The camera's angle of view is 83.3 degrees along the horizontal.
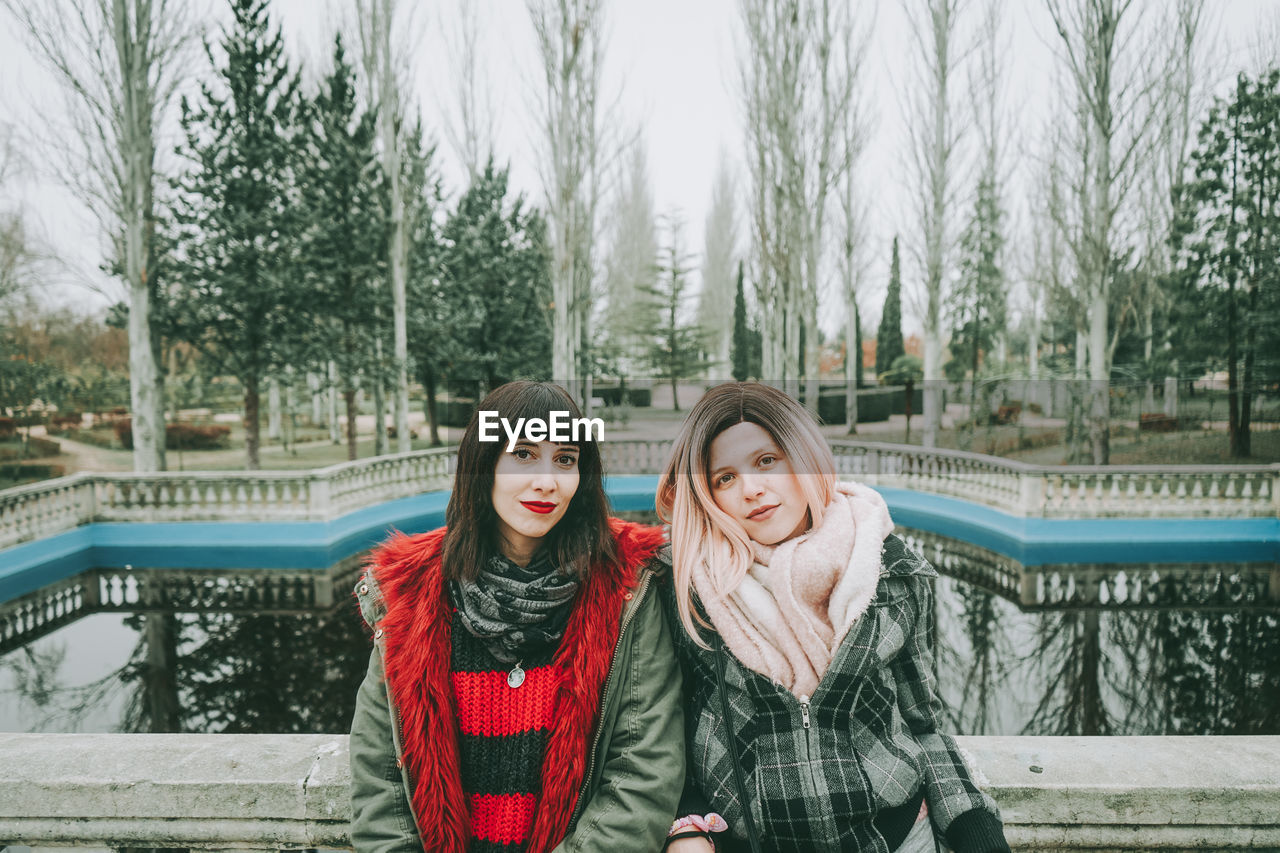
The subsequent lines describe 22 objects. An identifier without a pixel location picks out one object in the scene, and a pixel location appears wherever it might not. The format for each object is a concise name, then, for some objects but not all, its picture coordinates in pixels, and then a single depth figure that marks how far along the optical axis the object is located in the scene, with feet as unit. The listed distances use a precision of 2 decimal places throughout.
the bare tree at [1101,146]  35.91
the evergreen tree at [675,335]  87.51
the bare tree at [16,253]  44.96
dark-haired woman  4.45
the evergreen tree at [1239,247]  39.86
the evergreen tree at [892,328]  95.20
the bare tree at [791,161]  46.37
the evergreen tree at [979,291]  71.26
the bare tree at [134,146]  34.22
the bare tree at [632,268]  88.48
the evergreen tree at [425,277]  51.08
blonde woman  4.38
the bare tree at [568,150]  41.98
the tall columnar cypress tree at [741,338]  89.04
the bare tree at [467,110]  51.11
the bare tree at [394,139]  43.80
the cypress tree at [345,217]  44.70
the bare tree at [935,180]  47.83
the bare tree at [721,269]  99.09
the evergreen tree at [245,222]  39.40
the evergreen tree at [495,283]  57.52
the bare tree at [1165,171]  39.50
